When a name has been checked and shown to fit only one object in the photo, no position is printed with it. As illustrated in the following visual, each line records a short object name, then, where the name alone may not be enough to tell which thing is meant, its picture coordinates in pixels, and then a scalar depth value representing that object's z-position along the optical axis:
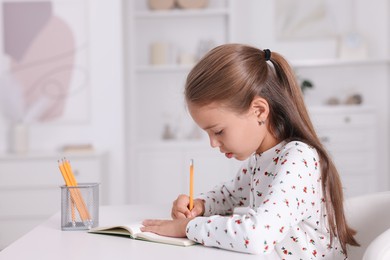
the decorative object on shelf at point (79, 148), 4.34
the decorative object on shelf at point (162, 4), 5.09
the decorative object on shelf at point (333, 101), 5.20
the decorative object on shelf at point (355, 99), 5.14
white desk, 1.43
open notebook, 1.54
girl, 1.53
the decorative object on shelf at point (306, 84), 5.08
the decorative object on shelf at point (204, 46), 5.13
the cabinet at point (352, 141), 4.96
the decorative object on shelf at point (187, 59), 5.11
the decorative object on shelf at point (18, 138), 4.37
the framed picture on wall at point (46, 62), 4.50
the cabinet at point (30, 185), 4.16
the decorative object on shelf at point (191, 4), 5.07
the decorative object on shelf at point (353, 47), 5.20
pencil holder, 1.74
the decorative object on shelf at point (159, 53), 5.14
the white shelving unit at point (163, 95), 4.95
